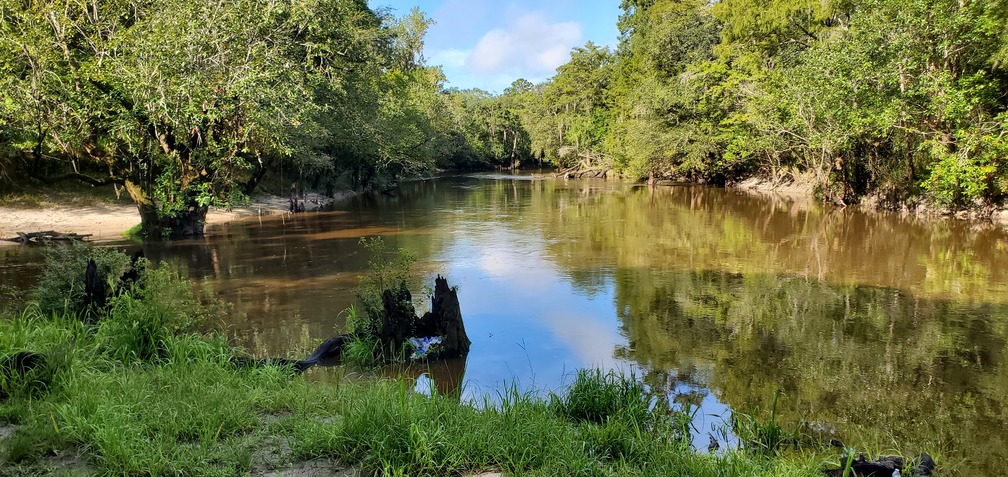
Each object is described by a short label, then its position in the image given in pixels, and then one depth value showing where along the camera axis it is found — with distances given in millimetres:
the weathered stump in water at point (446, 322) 8352
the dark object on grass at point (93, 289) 7488
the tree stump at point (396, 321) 8078
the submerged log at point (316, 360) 6922
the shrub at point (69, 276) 7520
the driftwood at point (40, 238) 16719
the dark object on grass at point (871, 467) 4203
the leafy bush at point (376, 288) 8430
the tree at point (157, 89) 14180
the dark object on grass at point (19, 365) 4859
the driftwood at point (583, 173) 58844
